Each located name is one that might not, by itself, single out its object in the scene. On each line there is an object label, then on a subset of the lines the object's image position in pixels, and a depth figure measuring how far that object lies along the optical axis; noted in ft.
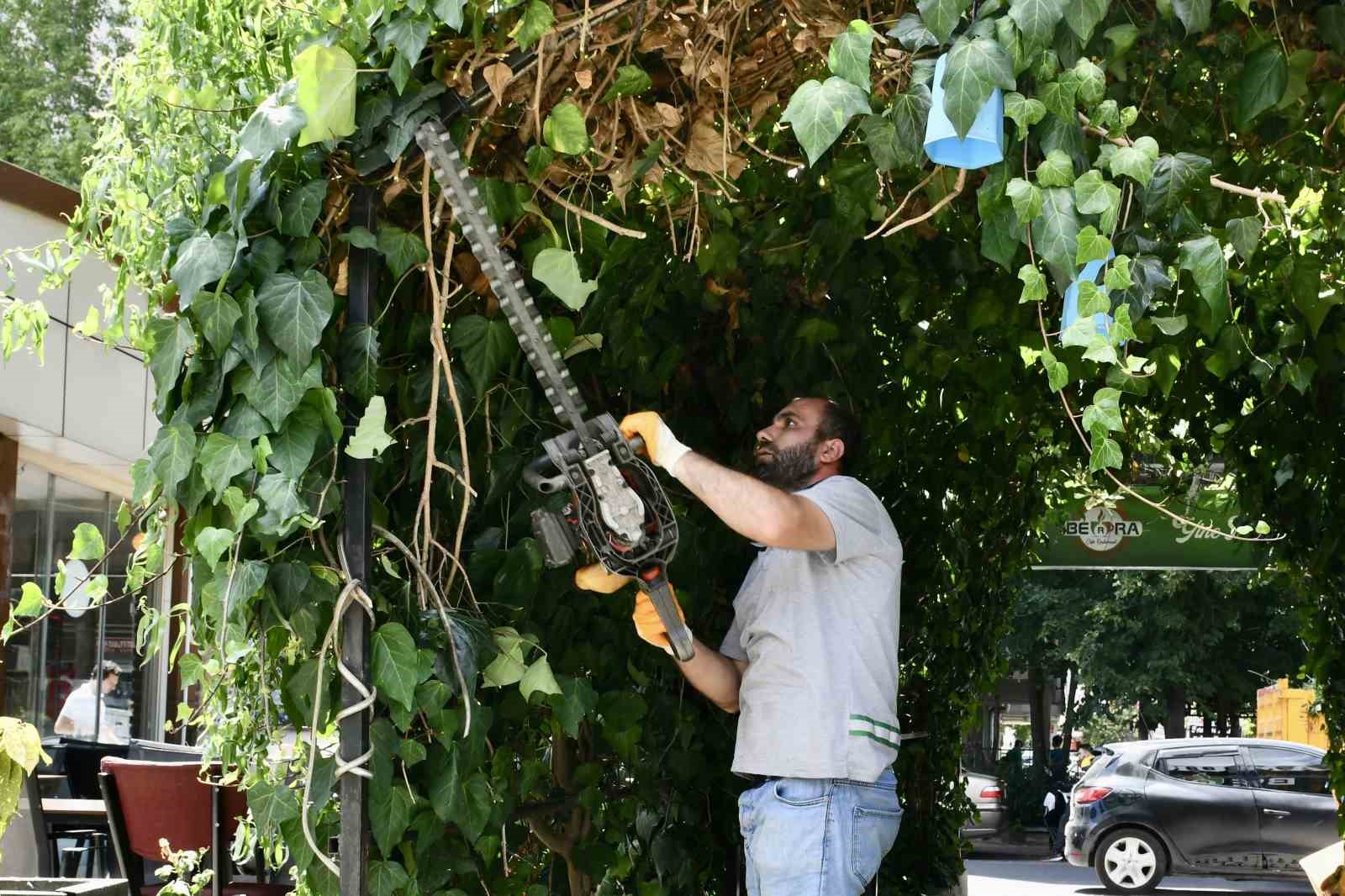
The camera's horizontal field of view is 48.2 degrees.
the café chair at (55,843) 18.21
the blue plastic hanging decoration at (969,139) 6.61
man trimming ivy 9.48
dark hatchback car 40.63
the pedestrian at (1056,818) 57.16
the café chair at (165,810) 12.95
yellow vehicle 49.75
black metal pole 7.83
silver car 56.90
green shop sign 30.55
